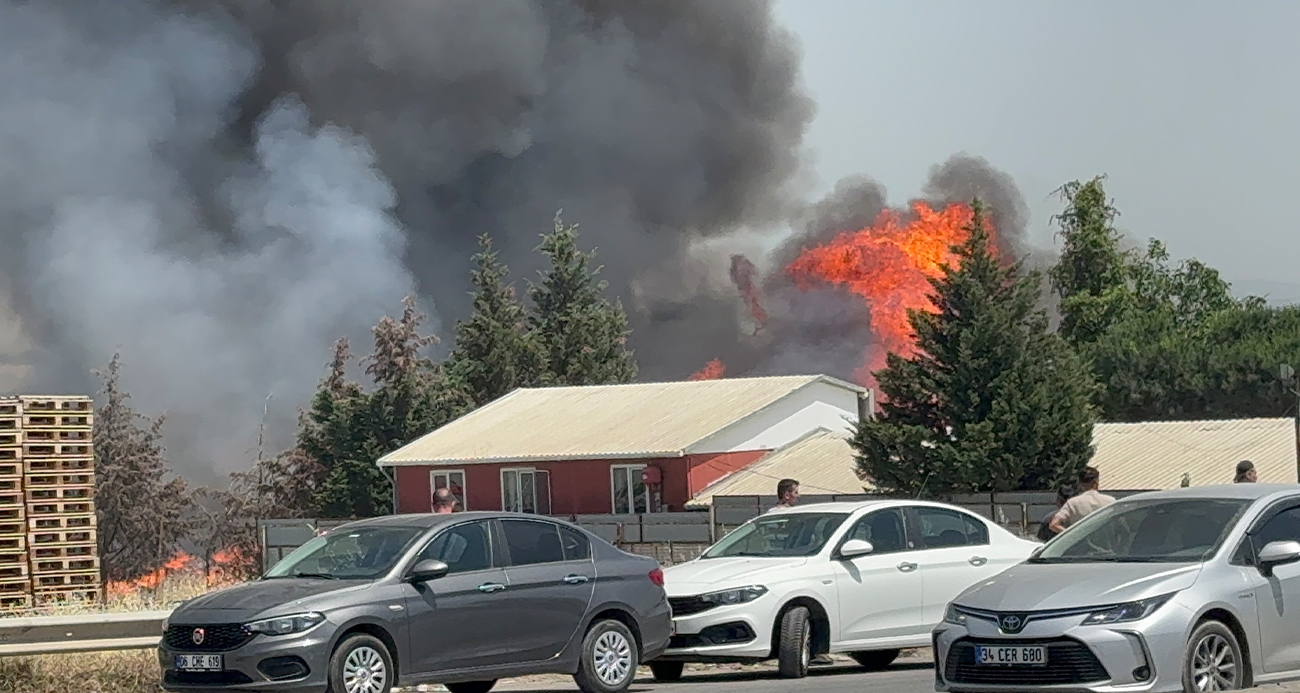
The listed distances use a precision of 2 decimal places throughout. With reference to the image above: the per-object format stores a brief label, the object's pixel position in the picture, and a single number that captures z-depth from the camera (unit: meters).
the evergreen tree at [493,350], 79.69
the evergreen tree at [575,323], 84.25
